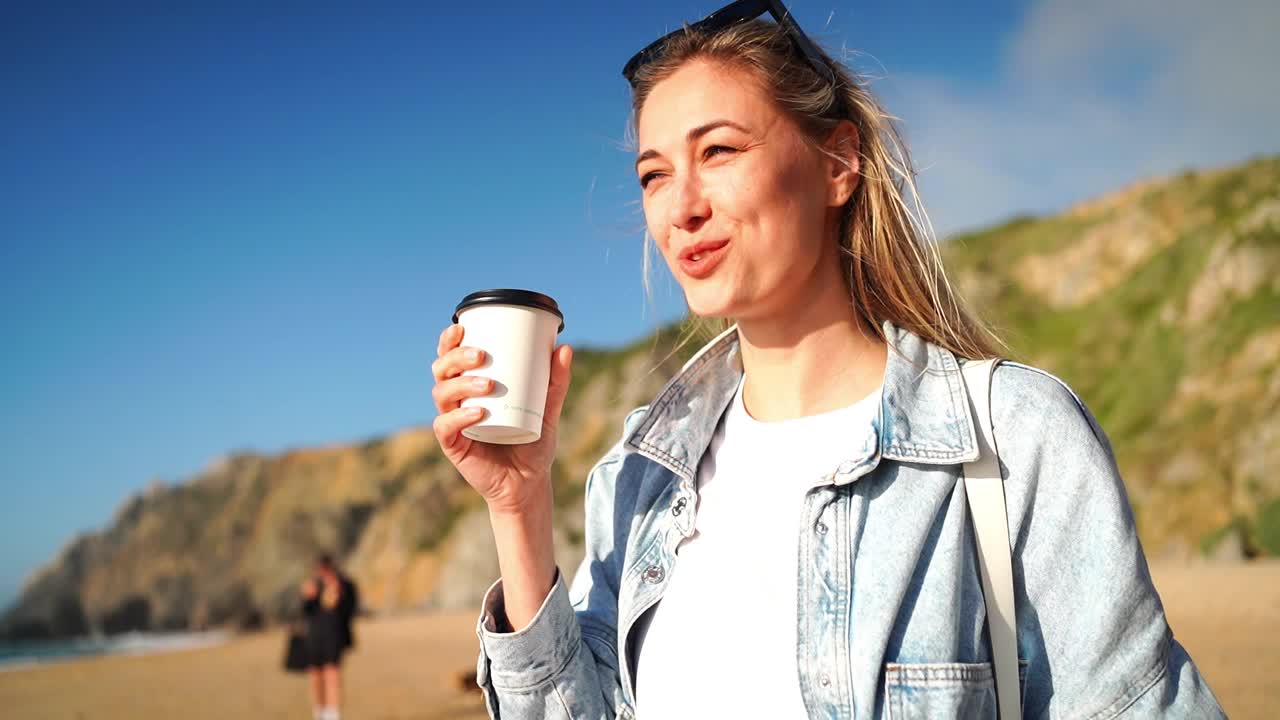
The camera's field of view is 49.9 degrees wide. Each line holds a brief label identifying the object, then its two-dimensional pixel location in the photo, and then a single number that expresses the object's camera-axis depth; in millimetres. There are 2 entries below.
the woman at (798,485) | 890
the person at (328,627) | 8436
